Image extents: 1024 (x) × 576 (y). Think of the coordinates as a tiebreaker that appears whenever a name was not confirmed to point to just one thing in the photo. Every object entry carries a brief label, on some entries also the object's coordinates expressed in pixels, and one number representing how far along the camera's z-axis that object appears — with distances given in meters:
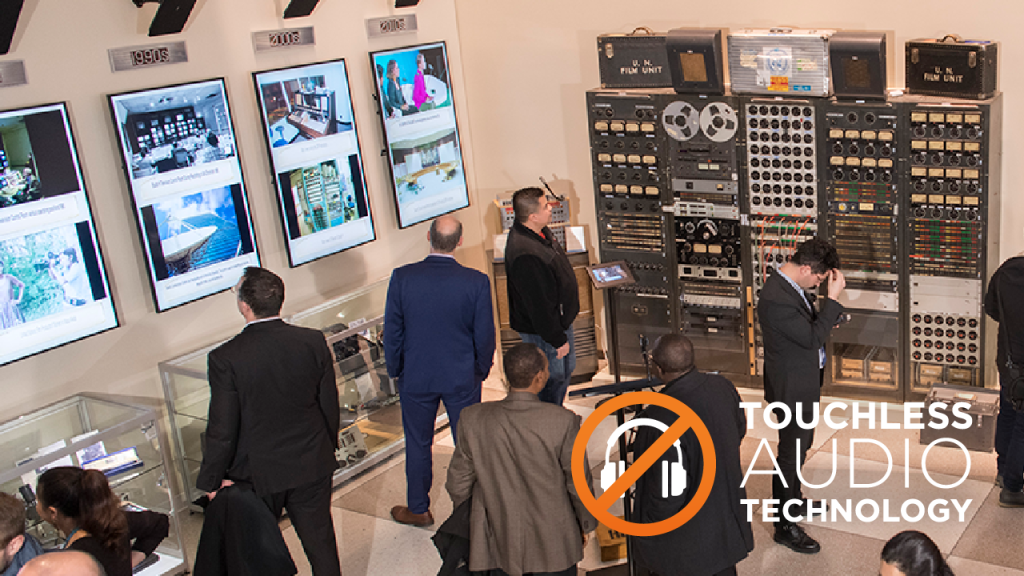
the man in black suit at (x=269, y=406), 3.95
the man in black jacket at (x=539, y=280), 5.37
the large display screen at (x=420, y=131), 6.64
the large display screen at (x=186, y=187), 5.19
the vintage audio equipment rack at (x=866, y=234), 5.82
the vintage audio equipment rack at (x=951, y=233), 5.56
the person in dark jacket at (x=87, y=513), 3.45
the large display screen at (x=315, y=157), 5.91
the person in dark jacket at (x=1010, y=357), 4.66
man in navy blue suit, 4.86
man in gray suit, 3.46
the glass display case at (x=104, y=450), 4.54
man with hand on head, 4.36
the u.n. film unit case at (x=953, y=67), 5.45
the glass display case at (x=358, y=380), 5.84
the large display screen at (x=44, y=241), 4.65
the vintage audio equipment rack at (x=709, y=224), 6.28
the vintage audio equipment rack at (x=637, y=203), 6.49
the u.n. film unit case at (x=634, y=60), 6.42
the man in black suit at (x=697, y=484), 3.46
